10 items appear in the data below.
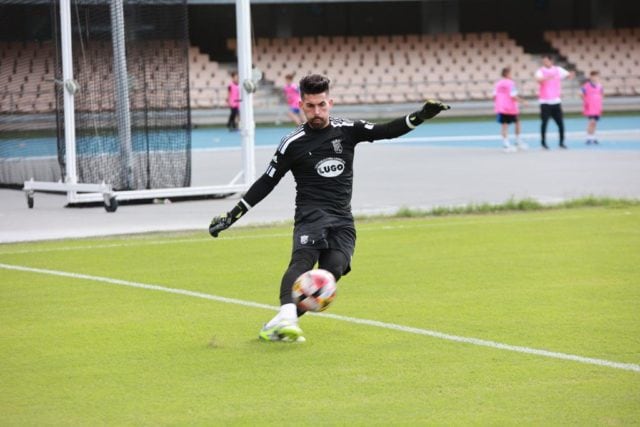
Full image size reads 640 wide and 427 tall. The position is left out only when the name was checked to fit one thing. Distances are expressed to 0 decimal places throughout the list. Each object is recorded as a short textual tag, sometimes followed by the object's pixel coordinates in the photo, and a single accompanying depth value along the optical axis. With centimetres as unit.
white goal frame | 1697
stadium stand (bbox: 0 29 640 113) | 4725
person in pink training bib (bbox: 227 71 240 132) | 3909
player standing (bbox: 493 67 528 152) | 2734
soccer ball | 771
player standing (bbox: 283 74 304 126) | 3727
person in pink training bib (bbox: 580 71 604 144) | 2967
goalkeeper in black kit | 815
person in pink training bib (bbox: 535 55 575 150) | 2741
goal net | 1777
